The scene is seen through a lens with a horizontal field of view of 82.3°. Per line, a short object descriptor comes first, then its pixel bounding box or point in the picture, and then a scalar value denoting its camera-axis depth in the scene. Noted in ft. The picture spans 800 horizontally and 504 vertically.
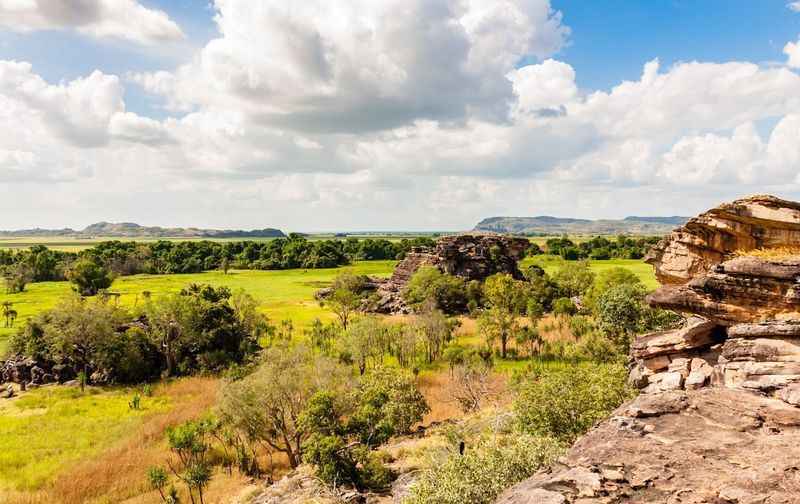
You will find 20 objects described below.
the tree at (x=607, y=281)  276.84
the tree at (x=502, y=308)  216.74
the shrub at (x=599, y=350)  170.50
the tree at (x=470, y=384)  146.10
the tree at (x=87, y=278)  379.96
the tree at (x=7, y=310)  263.57
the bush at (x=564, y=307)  277.44
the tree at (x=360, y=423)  92.32
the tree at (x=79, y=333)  185.47
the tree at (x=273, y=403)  113.19
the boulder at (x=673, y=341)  74.18
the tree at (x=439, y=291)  324.60
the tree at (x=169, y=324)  205.05
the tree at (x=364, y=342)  185.57
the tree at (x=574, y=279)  344.69
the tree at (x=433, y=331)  215.31
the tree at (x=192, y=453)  98.94
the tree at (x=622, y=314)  176.45
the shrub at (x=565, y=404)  85.35
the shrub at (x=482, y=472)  58.44
